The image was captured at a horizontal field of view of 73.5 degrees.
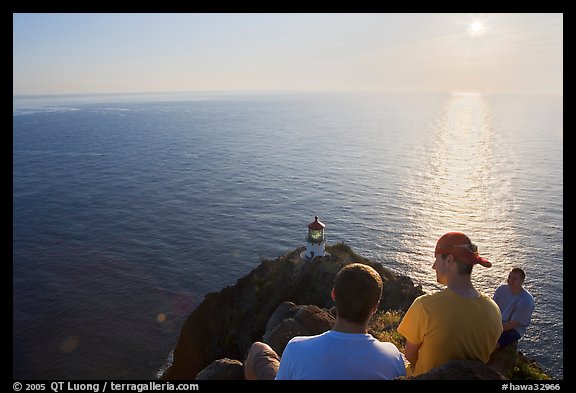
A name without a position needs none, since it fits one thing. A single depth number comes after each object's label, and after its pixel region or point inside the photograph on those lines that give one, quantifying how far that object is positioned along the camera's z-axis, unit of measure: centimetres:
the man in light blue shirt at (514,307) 884
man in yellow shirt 529
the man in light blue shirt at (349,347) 422
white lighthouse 3856
